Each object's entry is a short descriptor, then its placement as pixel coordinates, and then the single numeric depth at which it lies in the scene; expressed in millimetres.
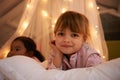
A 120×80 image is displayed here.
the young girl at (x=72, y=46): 1175
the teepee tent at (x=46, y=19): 1738
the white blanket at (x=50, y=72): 745
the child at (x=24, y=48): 1532
